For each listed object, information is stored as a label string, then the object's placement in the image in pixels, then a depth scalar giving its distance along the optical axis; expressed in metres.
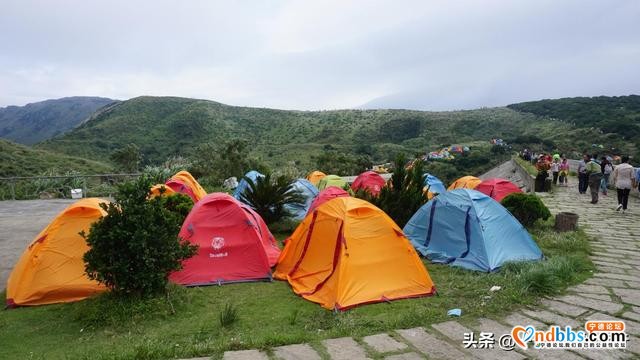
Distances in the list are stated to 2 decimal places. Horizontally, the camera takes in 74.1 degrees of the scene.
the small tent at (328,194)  9.85
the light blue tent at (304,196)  11.44
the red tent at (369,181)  14.68
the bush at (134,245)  5.23
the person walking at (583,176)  16.59
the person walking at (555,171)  19.62
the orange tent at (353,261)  5.64
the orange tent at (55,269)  5.87
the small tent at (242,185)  12.29
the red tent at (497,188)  12.30
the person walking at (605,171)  15.86
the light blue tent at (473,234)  7.06
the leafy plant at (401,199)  9.32
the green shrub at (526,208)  9.84
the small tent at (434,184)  14.52
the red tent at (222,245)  6.59
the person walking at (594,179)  14.48
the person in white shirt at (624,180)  12.13
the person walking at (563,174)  19.83
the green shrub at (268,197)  10.49
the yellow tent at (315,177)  17.02
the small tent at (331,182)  14.50
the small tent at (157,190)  9.64
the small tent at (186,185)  11.73
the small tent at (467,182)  14.19
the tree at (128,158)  34.69
